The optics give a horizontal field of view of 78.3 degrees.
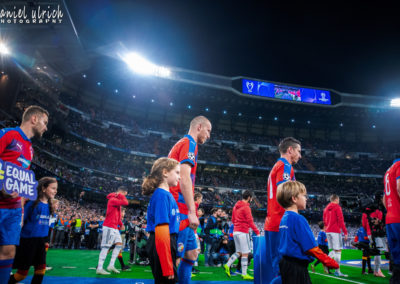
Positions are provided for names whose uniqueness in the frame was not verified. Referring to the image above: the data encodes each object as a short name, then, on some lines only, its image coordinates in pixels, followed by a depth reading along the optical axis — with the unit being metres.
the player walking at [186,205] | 2.81
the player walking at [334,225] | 7.42
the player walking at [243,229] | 6.95
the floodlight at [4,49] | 21.11
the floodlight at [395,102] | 38.74
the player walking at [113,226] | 6.69
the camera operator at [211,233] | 9.55
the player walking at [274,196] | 3.69
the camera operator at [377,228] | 5.92
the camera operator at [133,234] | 8.98
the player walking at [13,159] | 2.95
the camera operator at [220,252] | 9.71
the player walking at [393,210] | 3.03
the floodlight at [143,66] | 32.50
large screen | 36.47
